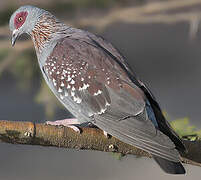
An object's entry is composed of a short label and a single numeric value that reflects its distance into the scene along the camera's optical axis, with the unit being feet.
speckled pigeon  20.52
